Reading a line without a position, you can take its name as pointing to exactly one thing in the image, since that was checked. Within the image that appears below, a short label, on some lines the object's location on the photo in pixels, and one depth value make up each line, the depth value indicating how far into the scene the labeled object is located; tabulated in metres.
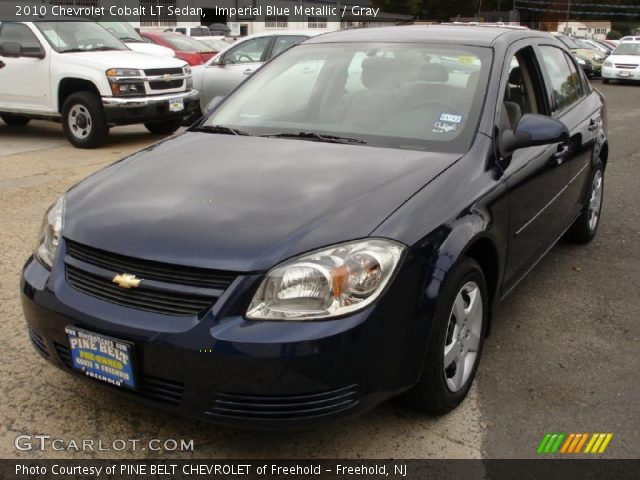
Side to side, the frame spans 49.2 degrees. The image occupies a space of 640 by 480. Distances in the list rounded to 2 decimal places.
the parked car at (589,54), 25.59
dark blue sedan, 2.37
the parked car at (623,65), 22.97
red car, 15.30
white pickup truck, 9.36
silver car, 10.58
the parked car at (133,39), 12.95
